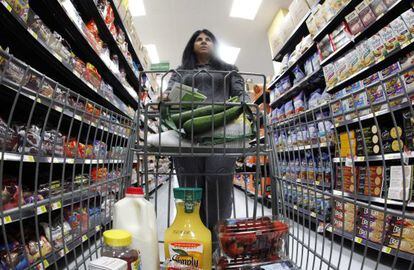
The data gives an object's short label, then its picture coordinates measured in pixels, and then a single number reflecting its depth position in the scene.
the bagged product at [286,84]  3.50
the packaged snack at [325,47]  2.51
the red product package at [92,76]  2.18
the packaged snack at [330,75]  2.36
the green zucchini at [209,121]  0.79
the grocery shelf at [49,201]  0.58
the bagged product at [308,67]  2.93
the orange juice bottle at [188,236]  0.80
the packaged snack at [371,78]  1.92
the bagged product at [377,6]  1.87
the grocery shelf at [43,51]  1.29
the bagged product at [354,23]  2.11
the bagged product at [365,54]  1.96
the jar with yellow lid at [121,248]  0.66
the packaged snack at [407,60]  1.67
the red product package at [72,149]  1.86
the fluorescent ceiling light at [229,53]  6.54
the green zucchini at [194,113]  0.82
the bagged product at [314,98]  2.78
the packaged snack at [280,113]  3.63
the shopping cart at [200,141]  0.79
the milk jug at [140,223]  0.76
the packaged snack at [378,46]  1.84
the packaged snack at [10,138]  1.27
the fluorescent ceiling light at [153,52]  6.46
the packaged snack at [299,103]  3.04
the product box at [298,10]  3.07
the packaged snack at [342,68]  2.20
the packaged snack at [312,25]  2.72
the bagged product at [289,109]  3.35
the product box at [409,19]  1.63
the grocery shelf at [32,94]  0.54
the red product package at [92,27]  2.38
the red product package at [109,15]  2.59
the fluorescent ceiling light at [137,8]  4.81
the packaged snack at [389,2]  1.80
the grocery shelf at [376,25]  1.82
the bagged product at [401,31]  1.66
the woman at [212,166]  1.19
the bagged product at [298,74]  3.12
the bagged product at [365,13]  1.98
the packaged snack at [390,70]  1.76
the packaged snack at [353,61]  2.09
